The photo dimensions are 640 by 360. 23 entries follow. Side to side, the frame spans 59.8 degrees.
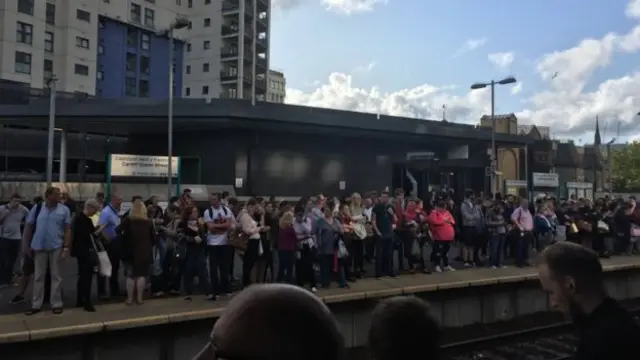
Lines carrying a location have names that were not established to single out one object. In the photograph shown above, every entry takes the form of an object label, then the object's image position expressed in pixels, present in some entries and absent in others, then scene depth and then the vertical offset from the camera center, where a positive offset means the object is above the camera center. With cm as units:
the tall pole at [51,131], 2696 +295
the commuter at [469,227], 1589 -85
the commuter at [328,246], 1230 -112
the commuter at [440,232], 1455 -91
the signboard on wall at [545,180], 4209 +147
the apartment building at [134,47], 5744 +1751
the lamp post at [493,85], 2853 +590
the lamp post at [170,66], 2038 +507
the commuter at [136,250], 1012 -105
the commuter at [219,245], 1112 -103
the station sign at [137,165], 2256 +114
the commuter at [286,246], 1191 -110
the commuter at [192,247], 1112 -107
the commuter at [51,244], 930 -91
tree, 7531 +417
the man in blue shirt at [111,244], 1070 -101
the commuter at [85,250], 959 -101
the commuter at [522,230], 1628 -93
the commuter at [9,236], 1180 -96
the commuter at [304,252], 1230 -126
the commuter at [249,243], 1162 -103
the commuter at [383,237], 1361 -99
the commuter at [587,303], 225 -45
